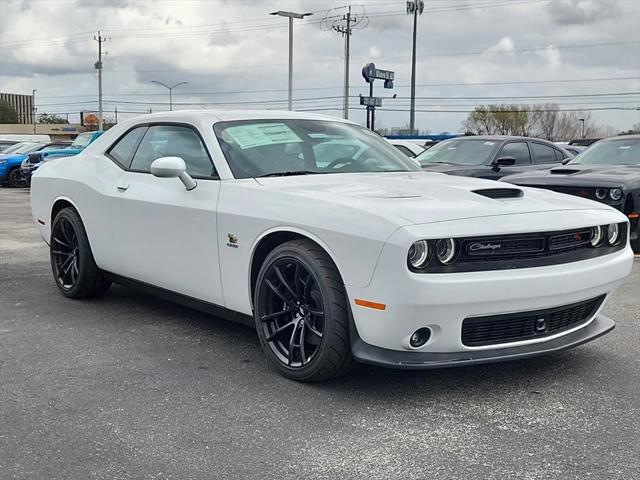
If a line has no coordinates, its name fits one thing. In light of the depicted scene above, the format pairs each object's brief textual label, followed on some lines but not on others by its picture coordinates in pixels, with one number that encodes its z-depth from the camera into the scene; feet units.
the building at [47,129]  340.18
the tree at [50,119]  430.61
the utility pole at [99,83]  187.32
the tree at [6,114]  384.53
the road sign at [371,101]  171.25
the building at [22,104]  441.68
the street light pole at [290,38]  103.30
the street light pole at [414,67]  135.95
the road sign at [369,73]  171.94
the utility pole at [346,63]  128.36
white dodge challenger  11.25
